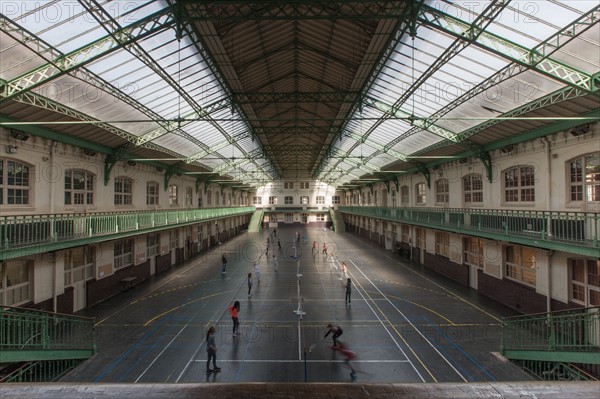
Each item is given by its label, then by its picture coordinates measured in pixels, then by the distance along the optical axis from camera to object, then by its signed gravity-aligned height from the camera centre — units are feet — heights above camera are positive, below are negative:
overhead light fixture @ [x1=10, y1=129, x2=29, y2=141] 39.93 +9.19
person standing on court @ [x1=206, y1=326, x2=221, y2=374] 32.17 -14.36
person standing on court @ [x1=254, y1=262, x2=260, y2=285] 70.08 -15.21
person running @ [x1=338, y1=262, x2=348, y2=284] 71.06 -16.60
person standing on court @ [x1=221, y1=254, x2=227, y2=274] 79.00 -14.55
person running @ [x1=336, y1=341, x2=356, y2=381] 31.94 -15.95
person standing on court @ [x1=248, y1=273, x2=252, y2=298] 58.75 -14.52
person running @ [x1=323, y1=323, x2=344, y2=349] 36.40 -14.55
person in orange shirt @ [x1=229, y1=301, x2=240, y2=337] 42.05 -14.71
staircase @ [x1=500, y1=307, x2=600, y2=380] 27.32 -15.37
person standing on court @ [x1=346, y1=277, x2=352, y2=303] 54.63 -14.63
